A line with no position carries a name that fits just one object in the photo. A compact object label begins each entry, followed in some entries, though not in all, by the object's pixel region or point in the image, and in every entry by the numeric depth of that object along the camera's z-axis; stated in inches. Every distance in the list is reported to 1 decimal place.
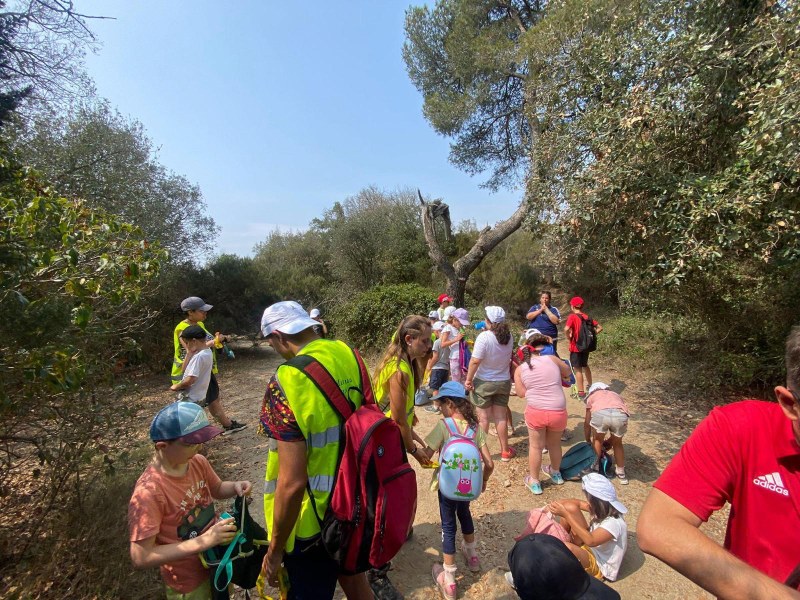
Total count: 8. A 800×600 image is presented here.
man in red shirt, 41.3
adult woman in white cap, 174.4
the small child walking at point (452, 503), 111.7
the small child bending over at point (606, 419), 155.5
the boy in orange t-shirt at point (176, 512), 68.5
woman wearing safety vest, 109.0
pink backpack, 108.8
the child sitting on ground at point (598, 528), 111.5
